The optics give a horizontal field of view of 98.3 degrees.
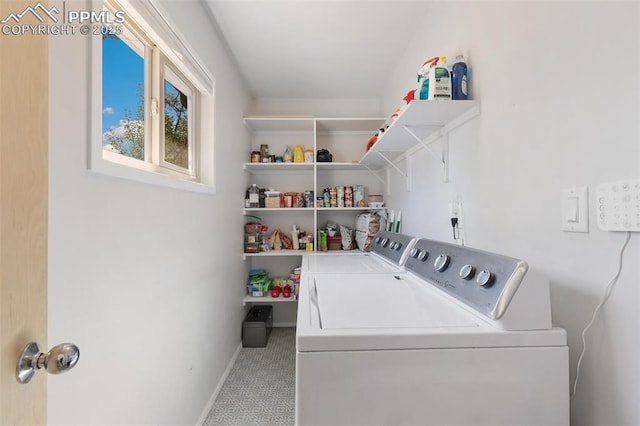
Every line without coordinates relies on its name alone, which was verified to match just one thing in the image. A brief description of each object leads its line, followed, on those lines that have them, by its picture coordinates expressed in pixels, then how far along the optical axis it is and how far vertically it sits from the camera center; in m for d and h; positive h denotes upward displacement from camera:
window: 1.05 +0.54
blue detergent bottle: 1.20 +0.57
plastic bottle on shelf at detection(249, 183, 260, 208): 2.73 +0.17
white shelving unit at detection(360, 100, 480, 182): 1.19 +0.46
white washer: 0.63 -0.36
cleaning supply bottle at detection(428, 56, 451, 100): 1.15 +0.55
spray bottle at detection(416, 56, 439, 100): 1.21 +0.59
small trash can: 2.51 -1.09
